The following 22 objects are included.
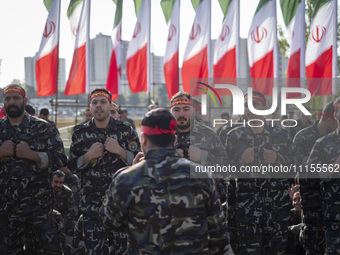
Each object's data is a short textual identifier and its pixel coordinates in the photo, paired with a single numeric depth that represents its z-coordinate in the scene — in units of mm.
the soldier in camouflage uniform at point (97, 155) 5348
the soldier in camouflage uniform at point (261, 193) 5793
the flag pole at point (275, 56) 13836
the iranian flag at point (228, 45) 14352
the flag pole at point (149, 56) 14703
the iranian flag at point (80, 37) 14078
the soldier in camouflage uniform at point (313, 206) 6254
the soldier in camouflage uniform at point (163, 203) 2979
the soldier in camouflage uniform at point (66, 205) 7788
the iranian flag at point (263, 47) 13898
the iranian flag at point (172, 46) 14393
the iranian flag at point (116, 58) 14398
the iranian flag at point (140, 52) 14688
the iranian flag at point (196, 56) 14211
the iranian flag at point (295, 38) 14078
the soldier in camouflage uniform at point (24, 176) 5324
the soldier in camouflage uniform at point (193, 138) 5273
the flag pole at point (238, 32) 14414
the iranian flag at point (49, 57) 13594
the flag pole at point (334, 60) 13409
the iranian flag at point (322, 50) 13648
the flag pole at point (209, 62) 14280
